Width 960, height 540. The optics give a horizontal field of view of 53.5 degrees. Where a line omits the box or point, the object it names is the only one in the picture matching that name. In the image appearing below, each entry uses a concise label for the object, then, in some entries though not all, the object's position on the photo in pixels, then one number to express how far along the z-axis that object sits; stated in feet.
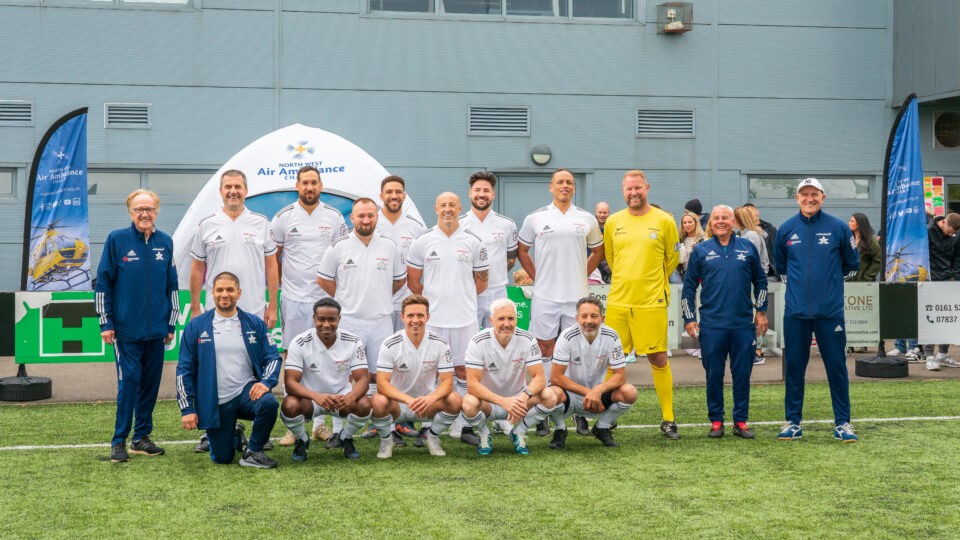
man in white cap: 21.89
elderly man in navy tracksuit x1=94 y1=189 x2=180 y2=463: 20.01
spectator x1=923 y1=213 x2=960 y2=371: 36.09
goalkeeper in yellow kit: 22.39
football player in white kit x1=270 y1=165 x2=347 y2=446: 23.11
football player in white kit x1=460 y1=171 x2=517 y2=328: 23.06
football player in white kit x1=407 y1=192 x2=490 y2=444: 22.24
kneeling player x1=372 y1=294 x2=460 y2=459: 20.07
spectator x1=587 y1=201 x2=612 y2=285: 33.58
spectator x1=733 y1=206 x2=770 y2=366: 33.37
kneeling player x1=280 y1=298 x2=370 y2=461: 19.66
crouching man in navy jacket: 19.03
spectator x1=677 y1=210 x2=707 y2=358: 35.63
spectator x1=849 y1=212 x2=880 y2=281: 35.83
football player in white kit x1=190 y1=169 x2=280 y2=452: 21.93
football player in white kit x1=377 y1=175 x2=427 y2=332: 23.29
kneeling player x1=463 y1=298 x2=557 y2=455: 20.25
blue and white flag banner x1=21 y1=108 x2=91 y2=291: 30.12
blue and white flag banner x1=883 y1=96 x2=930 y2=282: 32.55
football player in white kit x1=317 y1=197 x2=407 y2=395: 22.03
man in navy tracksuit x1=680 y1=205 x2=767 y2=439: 22.24
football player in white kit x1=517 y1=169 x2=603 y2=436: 22.99
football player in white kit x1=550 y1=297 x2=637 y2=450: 20.86
